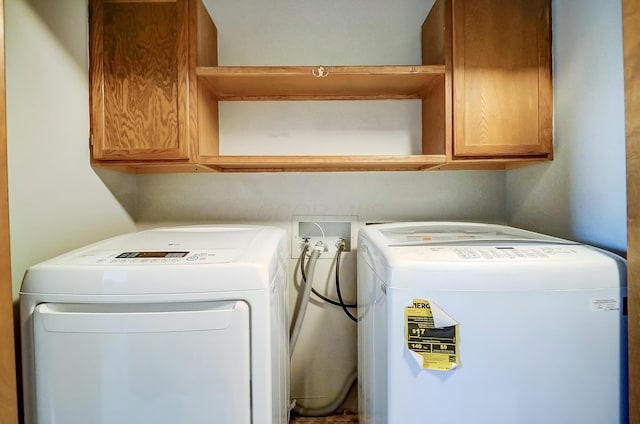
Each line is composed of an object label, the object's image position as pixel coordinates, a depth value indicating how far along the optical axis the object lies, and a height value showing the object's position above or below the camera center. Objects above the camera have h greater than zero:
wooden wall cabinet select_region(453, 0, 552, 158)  1.24 +0.51
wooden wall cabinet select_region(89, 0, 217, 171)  1.23 +0.45
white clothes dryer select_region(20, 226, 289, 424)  0.81 -0.31
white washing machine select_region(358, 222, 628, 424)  0.84 -0.33
